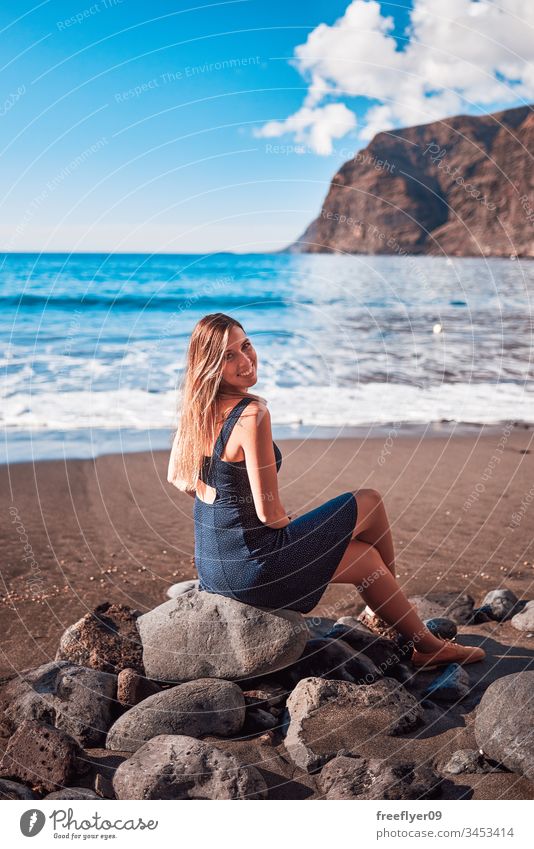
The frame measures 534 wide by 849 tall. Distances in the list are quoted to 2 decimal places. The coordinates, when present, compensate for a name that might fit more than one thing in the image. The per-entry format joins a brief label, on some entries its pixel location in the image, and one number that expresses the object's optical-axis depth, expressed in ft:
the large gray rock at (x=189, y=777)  10.92
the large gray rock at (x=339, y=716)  12.05
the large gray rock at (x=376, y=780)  11.01
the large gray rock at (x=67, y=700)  12.65
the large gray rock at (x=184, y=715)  12.32
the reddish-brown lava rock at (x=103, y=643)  14.33
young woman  13.43
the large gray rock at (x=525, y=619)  16.47
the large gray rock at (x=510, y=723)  11.40
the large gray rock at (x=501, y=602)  17.08
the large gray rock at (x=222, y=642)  13.55
